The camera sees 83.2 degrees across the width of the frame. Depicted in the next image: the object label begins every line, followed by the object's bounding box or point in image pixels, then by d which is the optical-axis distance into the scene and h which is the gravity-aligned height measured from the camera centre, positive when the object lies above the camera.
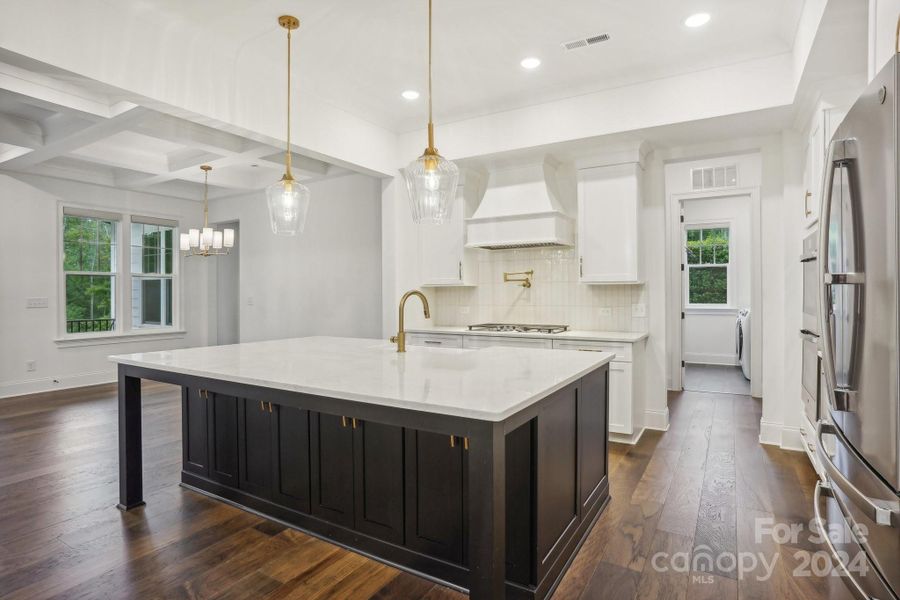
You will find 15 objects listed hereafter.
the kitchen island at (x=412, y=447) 1.66 -0.68
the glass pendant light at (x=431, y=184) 2.43 +0.55
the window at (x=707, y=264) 8.14 +0.50
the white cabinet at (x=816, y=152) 2.87 +0.87
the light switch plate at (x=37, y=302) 6.04 -0.04
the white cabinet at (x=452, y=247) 4.99 +0.49
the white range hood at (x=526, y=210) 4.49 +0.79
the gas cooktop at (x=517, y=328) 4.57 -0.30
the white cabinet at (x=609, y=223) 4.25 +0.62
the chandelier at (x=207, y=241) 5.95 +0.68
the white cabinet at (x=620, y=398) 4.01 -0.81
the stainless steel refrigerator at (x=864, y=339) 1.19 -0.12
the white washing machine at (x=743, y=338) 6.61 -0.61
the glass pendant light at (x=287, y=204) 2.86 +0.53
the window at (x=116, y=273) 6.57 +0.35
